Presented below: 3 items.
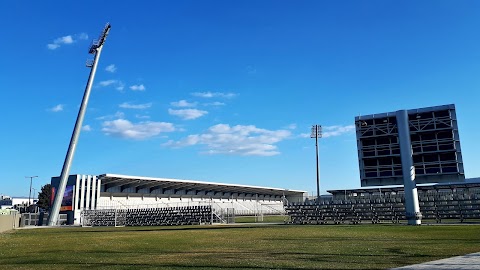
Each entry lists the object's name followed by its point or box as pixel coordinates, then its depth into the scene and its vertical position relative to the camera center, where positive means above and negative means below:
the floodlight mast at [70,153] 57.06 +8.24
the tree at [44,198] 93.82 +3.38
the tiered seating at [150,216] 48.75 -0.97
